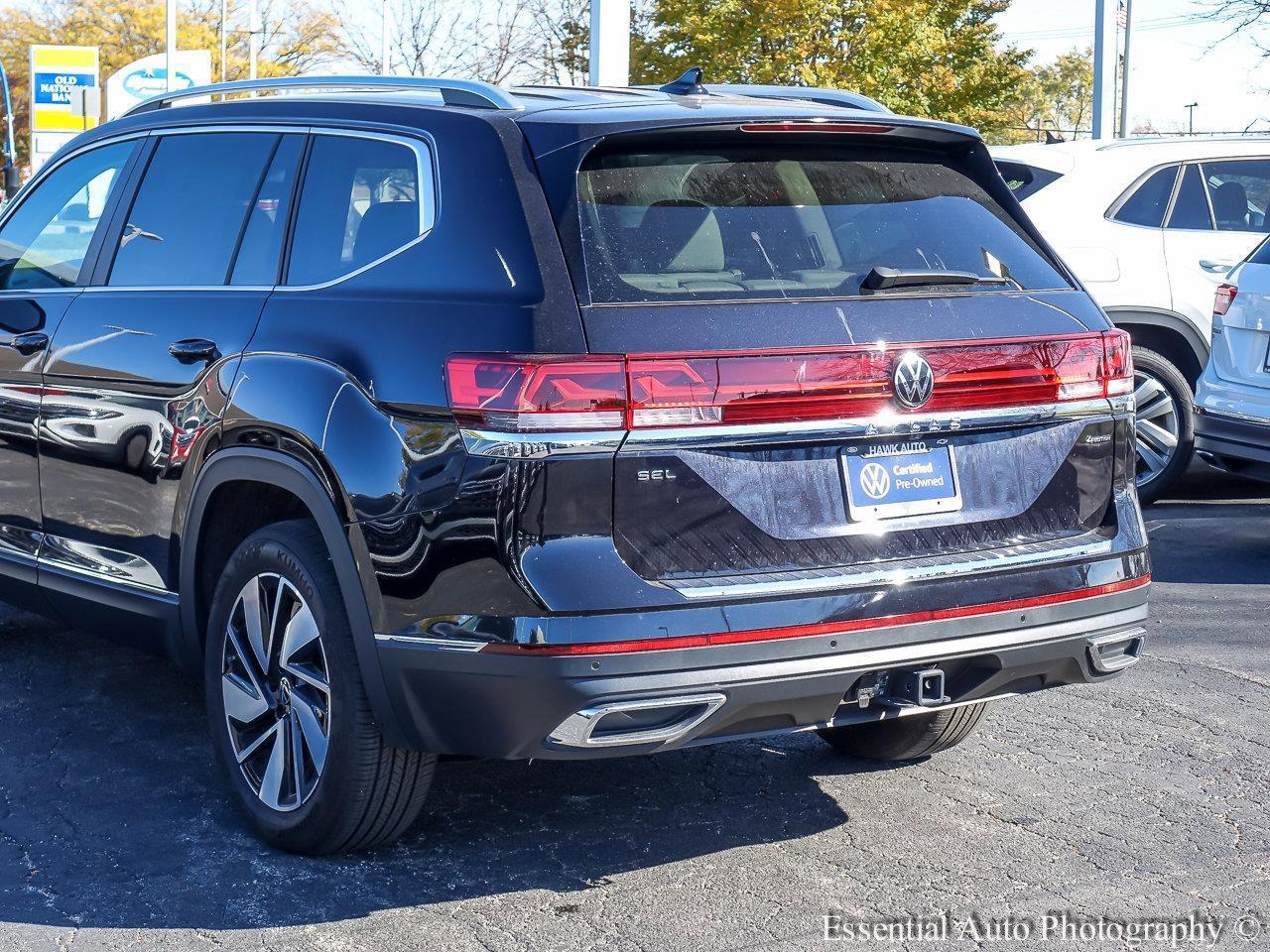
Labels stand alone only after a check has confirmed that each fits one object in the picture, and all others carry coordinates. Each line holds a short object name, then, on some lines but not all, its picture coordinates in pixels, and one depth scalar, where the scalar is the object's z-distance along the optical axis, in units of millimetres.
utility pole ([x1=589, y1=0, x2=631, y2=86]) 10750
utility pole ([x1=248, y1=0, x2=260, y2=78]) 56156
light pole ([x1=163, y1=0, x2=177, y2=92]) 38169
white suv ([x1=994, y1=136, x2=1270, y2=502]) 9195
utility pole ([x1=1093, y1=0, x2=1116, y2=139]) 19203
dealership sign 40844
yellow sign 38688
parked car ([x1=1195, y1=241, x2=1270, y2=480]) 7691
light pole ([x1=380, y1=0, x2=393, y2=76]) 38469
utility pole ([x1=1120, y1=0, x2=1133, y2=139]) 33594
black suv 3357
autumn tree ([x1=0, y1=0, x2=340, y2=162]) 61969
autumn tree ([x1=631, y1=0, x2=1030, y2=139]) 27438
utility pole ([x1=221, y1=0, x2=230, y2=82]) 62781
